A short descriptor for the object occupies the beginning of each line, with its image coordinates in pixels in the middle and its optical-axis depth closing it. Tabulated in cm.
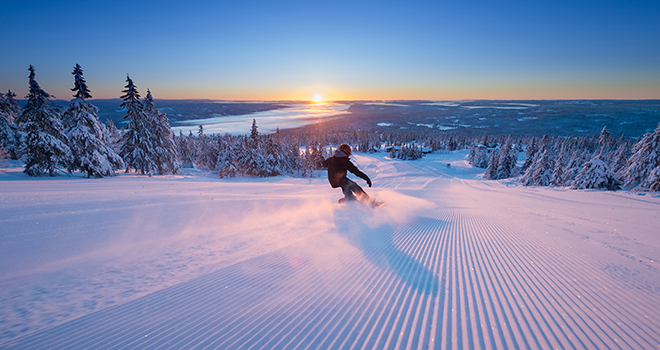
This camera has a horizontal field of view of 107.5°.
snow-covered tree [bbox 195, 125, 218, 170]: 5997
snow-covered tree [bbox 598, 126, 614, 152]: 6619
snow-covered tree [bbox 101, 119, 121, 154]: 5530
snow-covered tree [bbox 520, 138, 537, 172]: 4919
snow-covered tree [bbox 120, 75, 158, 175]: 2695
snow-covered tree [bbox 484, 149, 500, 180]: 5294
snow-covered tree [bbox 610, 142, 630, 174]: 4797
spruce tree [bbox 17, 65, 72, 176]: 1778
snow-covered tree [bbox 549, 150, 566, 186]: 3175
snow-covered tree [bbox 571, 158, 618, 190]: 2291
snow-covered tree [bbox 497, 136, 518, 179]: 5172
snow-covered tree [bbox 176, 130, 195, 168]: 6458
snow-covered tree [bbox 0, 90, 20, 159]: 2716
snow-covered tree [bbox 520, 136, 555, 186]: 3409
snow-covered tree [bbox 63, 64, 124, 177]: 2000
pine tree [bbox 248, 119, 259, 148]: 4228
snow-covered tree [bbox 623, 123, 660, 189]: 2456
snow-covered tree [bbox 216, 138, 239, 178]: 4170
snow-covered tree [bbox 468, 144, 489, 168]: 8000
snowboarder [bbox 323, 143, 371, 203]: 886
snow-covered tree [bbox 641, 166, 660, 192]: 1923
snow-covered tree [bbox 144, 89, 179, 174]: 3000
